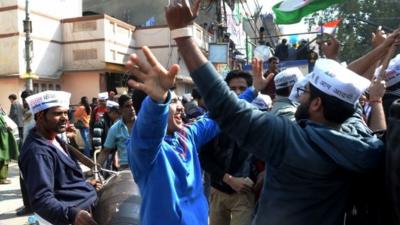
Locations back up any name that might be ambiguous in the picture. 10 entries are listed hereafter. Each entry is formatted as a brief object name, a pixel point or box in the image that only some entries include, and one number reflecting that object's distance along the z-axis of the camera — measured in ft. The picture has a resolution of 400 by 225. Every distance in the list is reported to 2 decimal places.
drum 11.63
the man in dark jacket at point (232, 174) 13.14
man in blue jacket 6.70
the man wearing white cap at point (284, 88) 10.91
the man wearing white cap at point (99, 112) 33.16
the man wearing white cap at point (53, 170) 9.64
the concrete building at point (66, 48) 68.69
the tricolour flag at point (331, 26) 37.28
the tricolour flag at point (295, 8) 21.93
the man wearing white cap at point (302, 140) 6.30
